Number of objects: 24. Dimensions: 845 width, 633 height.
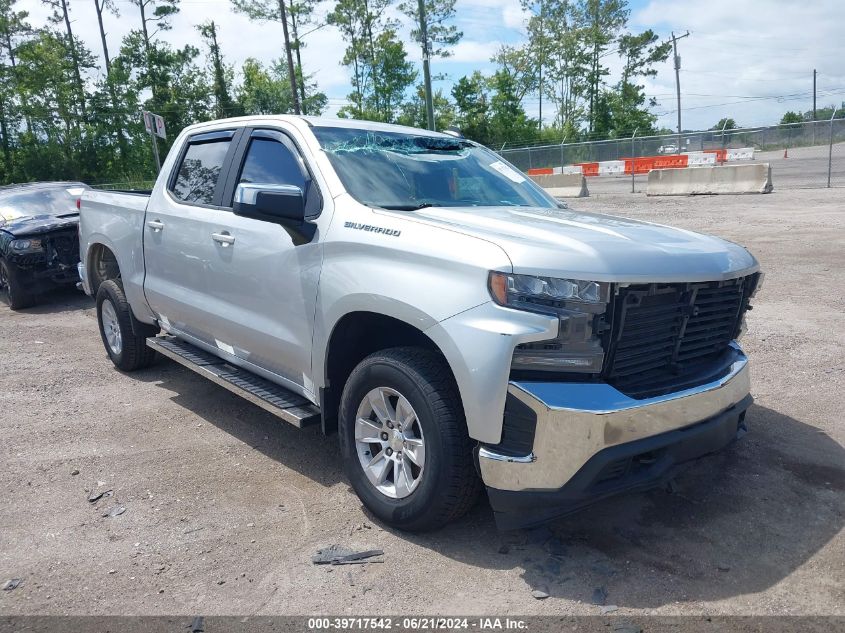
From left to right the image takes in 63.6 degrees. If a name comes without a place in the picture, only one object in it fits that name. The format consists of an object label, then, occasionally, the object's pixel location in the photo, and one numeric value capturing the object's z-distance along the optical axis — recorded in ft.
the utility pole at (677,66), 171.12
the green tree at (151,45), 134.72
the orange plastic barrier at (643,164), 100.63
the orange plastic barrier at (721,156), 100.63
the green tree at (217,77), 147.13
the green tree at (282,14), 108.11
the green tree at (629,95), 166.09
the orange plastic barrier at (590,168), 106.11
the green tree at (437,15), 143.02
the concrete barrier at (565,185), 74.90
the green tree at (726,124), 146.96
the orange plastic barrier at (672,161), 98.78
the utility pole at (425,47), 64.09
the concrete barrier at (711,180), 60.08
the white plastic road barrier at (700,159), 98.78
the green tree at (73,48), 125.39
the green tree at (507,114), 163.94
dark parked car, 30.71
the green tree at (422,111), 162.61
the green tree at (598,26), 170.09
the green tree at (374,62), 160.76
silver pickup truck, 9.12
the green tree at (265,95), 154.81
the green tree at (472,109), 156.97
